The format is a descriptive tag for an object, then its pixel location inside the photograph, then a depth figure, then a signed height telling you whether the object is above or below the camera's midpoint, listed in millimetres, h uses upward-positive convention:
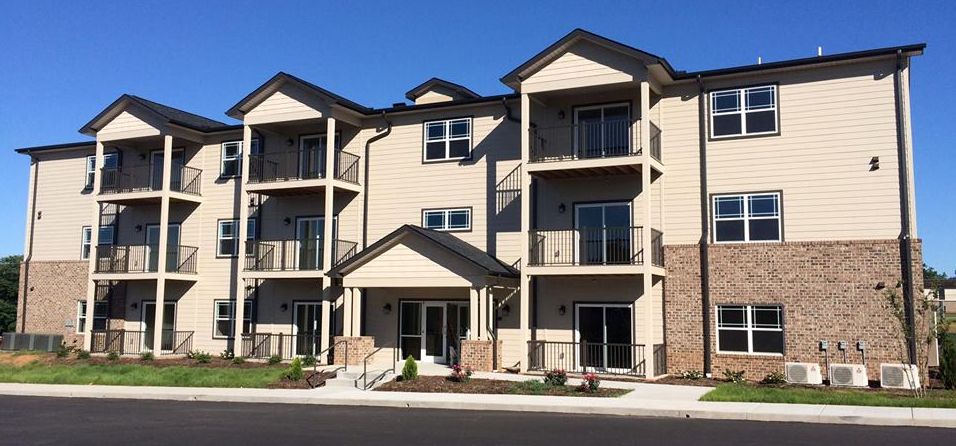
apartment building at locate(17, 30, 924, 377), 20109 +2320
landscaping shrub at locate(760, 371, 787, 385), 19609 -1851
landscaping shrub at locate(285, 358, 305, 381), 20609 -1851
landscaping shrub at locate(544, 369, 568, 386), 18309 -1749
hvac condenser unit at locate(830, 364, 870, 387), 18531 -1665
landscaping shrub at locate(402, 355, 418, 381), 19828 -1720
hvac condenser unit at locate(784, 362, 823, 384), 18984 -1660
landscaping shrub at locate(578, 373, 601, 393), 17438 -1780
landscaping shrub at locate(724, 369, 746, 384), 20109 -1846
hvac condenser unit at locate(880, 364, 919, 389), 18000 -1631
